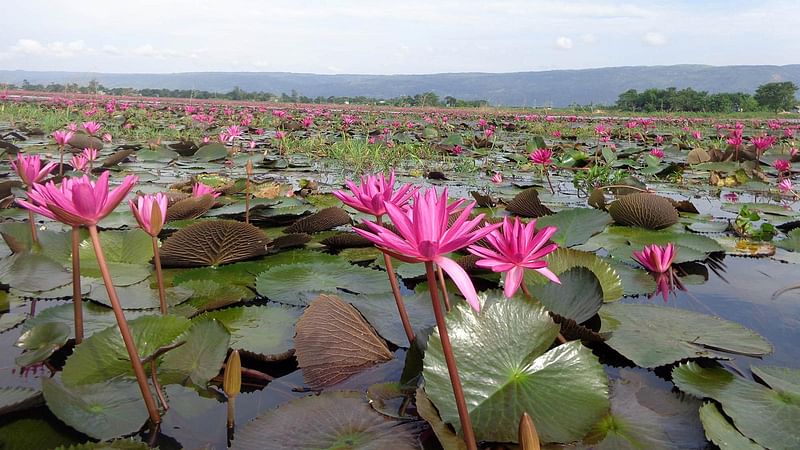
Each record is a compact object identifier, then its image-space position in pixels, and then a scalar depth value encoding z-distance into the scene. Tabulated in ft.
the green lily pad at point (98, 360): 3.34
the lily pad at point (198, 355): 3.52
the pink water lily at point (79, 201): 2.73
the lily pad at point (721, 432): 2.88
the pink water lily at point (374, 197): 3.24
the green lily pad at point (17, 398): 2.89
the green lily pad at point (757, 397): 3.02
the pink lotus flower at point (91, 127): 15.70
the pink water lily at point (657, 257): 6.21
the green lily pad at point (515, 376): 2.86
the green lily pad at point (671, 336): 3.96
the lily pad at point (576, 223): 7.05
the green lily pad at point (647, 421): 2.99
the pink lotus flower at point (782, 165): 13.14
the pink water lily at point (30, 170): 5.09
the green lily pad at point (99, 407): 2.92
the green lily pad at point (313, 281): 5.24
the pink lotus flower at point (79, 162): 10.05
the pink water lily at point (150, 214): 3.35
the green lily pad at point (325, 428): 2.88
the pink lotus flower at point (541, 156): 12.11
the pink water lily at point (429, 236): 2.06
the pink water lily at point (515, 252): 2.59
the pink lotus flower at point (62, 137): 10.60
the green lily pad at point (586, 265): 5.22
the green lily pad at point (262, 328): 4.12
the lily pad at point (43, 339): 3.74
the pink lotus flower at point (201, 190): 7.93
